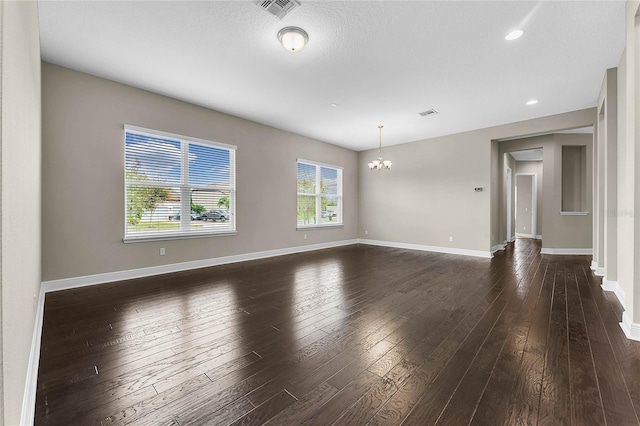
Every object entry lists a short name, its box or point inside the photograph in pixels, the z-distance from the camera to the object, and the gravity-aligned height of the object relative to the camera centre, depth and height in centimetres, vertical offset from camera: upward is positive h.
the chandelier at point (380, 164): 608 +108
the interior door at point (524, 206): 1002 +19
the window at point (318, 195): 711 +49
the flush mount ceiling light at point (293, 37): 285 +189
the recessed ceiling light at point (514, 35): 288 +192
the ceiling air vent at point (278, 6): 247 +193
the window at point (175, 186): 429 +46
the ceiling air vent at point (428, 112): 514 +193
